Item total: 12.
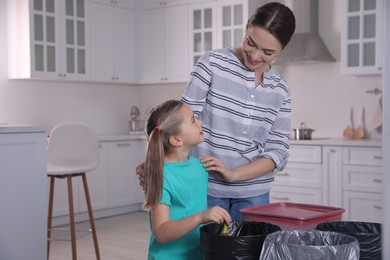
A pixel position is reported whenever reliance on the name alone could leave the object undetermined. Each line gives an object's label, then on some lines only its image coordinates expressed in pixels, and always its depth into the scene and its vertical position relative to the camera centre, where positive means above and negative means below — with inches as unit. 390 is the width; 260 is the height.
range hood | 207.6 +23.9
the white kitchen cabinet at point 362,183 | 180.4 -23.0
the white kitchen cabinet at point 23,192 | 123.3 -17.4
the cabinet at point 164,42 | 241.9 +27.7
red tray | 66.3 -12.3
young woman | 80.7 -0.8
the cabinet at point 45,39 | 212.5 +25.9
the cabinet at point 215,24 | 222.7 +32.4
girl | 67.1 -8.4
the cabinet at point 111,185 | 219.9 -29.4
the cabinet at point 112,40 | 237.3 +28.3
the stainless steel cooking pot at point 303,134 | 204.5 -8.8
